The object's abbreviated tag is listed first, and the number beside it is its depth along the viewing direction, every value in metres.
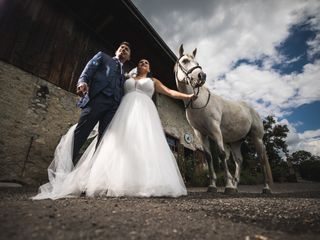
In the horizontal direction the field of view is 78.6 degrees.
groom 2.51
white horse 3.58
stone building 4.55
